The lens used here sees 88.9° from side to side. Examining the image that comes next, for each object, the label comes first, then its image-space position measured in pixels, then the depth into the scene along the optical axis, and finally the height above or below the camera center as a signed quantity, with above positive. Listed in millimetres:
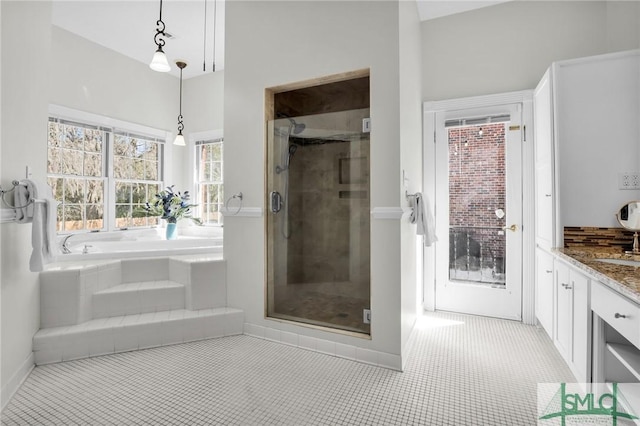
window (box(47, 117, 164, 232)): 3828 +527
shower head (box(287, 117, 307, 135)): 2697 +725
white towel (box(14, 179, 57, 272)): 1959 -14
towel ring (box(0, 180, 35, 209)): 1866 +113
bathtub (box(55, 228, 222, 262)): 2916 -342
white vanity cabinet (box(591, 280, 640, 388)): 1396 -647
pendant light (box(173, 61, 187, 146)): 4043 +919
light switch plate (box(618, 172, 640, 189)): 2191 +234
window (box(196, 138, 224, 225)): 4898 +533
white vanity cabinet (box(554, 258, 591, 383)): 1773 -631
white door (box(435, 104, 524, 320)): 3141 +38
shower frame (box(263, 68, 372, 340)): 2584 +581
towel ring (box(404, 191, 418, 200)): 2433 +152
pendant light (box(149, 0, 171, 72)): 2646 +1256
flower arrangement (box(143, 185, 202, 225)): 4355 +105
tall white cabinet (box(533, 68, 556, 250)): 2416 +411
